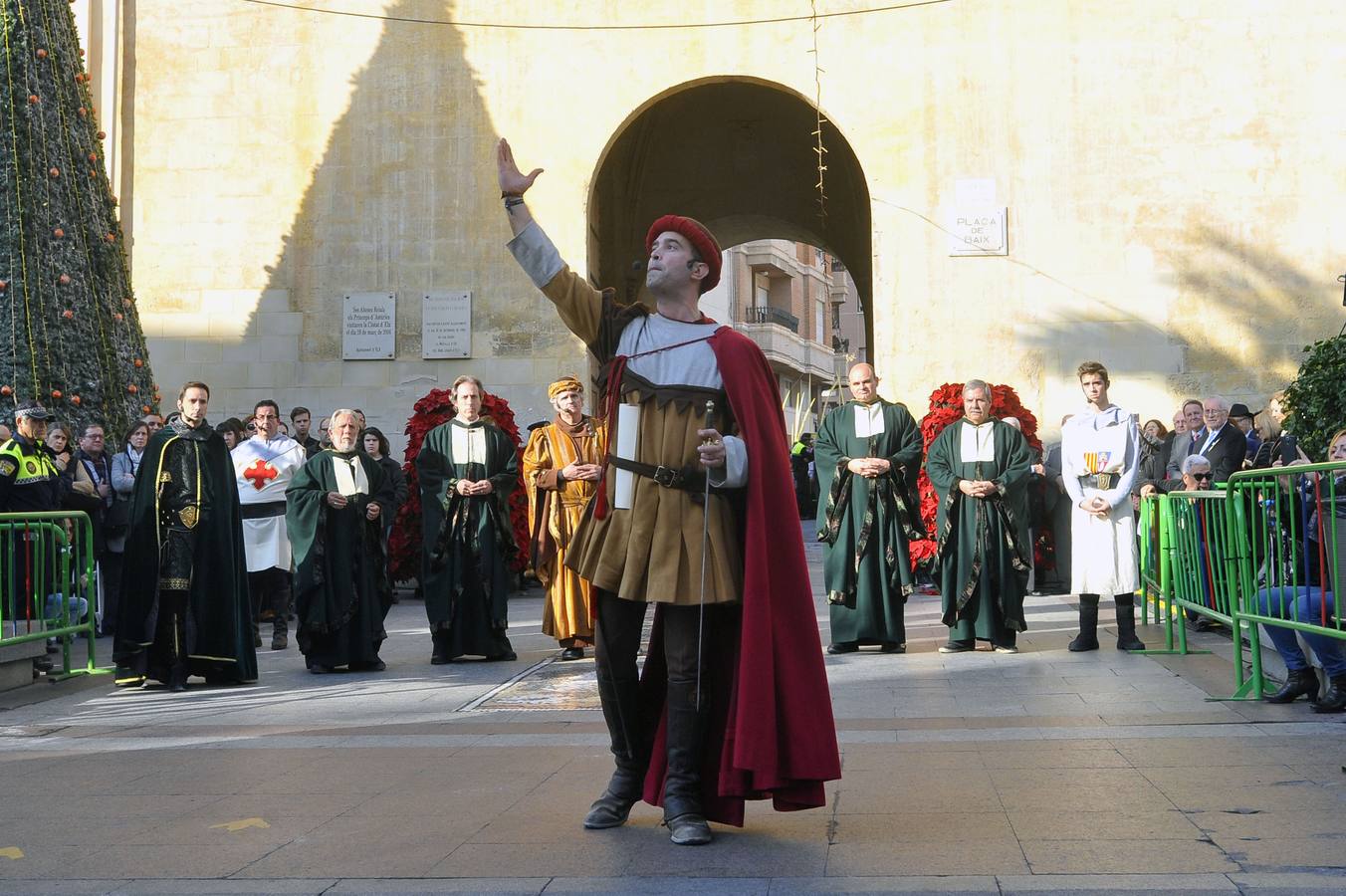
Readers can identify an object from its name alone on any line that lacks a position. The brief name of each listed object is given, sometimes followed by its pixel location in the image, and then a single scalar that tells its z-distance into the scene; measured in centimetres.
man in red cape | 456
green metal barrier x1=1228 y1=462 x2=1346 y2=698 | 657
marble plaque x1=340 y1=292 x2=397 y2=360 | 1822
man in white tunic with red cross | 1195
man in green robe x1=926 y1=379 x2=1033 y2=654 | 1030
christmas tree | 1207
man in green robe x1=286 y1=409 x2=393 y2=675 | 992
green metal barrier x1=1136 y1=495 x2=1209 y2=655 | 997
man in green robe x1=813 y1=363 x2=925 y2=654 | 1044
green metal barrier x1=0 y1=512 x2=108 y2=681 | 876
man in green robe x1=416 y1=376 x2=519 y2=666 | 1036
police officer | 1022
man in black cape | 912
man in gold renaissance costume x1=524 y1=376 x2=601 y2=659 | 1023
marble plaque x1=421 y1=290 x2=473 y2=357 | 1814
